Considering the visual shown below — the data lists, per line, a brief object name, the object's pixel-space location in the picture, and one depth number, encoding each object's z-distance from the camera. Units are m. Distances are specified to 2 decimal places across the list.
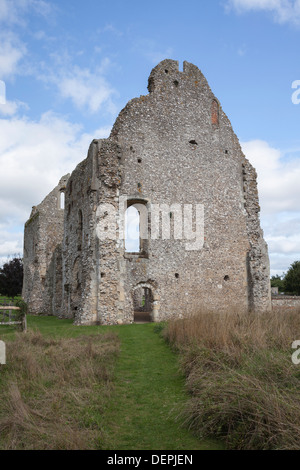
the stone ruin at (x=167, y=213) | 14.84
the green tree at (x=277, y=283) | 49.88
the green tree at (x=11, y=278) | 33.28
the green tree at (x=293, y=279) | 38.88
